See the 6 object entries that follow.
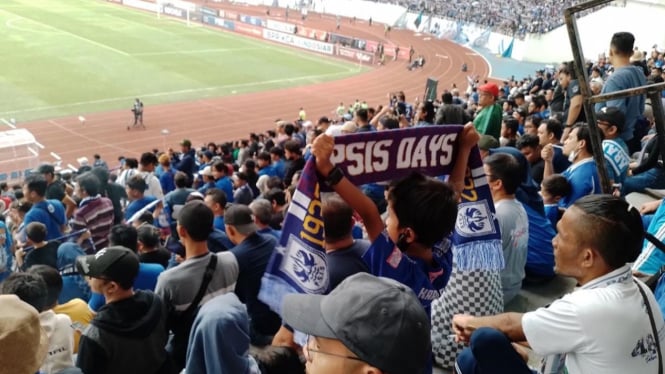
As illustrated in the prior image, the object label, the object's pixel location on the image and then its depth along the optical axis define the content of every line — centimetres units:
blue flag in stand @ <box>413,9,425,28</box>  4728
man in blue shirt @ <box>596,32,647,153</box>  592
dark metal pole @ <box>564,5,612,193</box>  247
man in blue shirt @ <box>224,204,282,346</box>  403
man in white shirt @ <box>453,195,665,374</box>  234
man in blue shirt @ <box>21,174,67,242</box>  692
